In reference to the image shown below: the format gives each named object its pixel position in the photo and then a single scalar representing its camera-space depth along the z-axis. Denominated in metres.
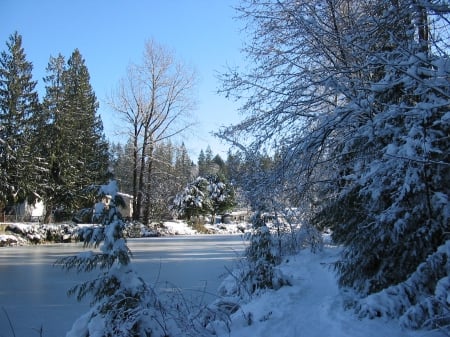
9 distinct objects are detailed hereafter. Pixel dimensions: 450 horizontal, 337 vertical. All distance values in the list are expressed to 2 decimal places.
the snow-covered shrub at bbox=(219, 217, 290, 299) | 6.05
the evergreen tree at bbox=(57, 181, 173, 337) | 3.73
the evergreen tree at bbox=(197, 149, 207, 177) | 72.79
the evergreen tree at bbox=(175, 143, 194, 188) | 31.87
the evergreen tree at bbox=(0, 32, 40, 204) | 25.78
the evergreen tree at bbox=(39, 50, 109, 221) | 28.95
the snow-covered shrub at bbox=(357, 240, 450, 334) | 2.99
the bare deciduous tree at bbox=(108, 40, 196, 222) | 30.18
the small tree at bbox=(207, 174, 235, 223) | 42.78
